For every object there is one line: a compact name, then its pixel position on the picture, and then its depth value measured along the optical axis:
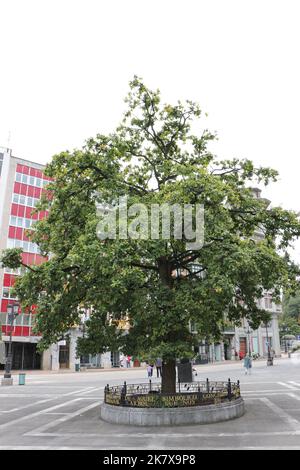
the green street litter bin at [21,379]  28.92
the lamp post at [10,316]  29.01
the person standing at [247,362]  31.23
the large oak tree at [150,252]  12.11
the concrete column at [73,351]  48.59
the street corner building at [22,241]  46.25
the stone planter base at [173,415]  12.70
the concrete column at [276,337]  67.38
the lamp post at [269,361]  42.16
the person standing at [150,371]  31.81
